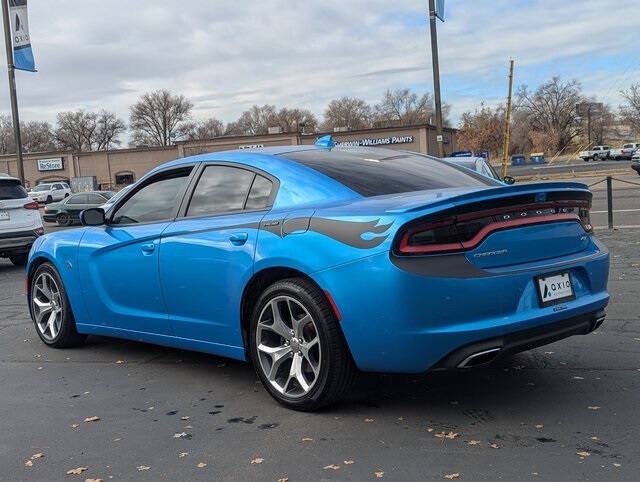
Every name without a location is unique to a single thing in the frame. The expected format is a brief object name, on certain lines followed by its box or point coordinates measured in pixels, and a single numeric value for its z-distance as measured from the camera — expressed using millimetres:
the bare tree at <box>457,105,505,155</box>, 96688
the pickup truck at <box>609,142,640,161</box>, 85000
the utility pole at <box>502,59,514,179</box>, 23259
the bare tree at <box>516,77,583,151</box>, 115625
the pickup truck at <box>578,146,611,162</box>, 90375
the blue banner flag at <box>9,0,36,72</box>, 21891
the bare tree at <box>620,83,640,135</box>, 86000
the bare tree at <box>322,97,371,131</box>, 115750
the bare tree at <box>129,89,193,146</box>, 110312
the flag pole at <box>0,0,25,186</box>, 21844
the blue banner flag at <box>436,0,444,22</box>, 20406
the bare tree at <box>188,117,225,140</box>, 112688
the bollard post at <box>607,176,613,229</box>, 12993
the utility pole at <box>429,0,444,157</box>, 20233
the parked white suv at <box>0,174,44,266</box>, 12148
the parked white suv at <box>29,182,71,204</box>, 50000
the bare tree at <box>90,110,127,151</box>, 112938
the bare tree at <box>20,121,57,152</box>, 109500
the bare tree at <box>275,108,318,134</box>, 113200
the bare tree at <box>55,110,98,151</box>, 111625
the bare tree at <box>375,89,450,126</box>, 122875
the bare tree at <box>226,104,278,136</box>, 118750
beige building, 61625
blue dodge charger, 3504
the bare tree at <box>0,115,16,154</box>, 108375
